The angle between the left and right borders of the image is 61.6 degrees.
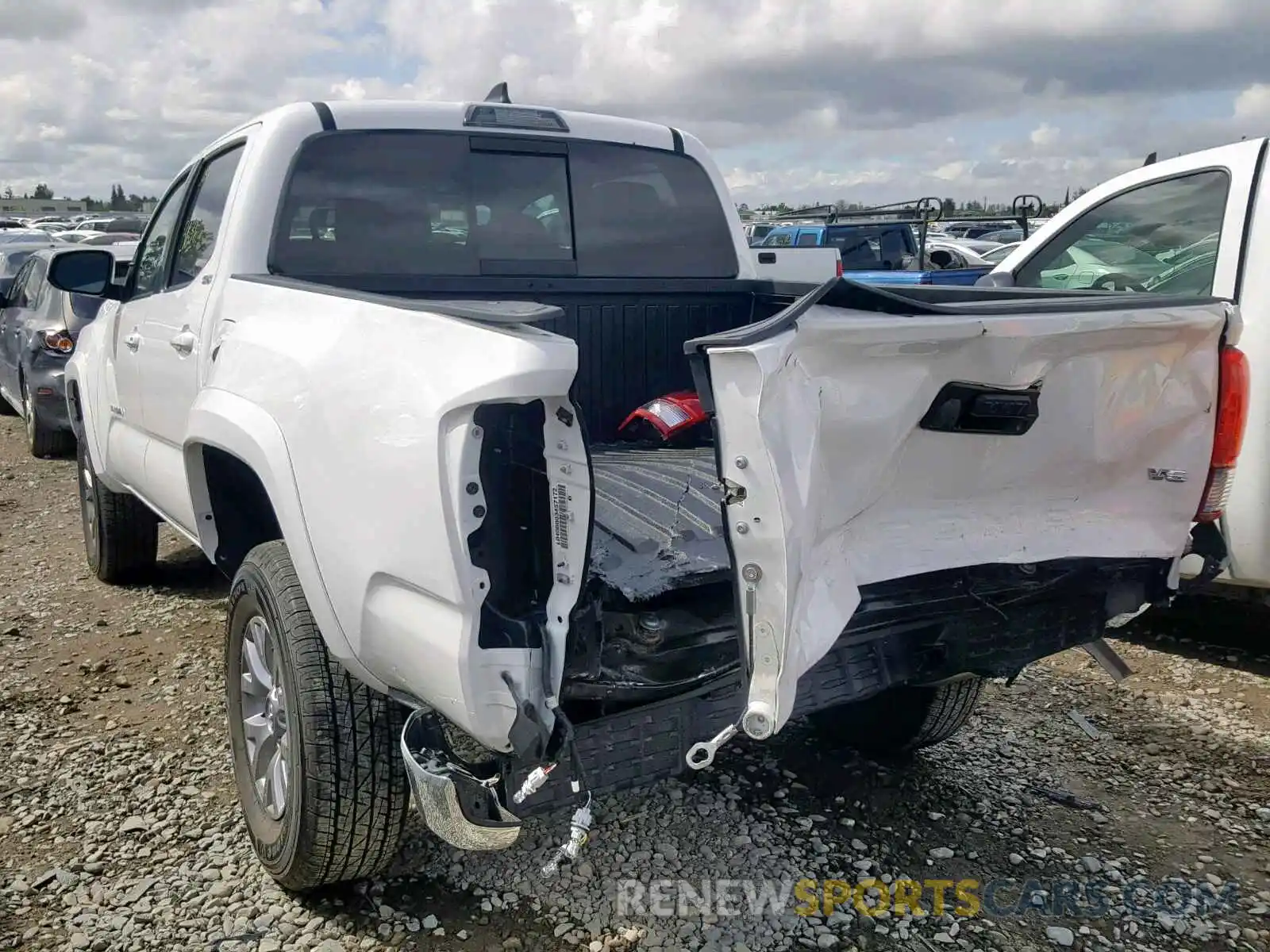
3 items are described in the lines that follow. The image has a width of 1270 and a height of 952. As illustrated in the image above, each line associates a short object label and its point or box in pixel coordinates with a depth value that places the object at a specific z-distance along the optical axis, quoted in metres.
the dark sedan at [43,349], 8.16
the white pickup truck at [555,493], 2.00
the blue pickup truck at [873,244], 13.91
